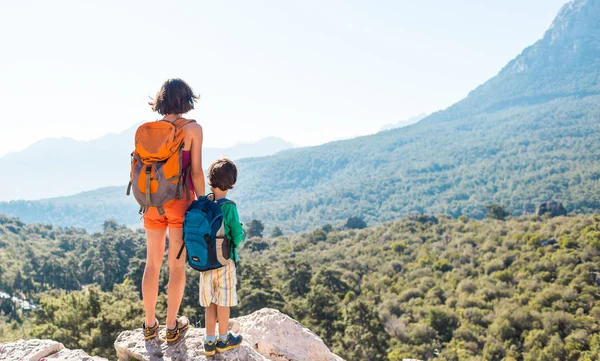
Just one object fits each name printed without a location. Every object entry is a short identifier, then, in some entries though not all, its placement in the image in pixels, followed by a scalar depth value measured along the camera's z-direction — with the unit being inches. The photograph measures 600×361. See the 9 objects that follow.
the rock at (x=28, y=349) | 147.6
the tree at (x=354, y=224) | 2823.1
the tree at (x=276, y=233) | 2833.7
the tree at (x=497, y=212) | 2190.0
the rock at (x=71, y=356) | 146.7
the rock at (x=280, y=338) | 163.9
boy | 122.7
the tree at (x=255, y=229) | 2552.9
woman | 125.6
